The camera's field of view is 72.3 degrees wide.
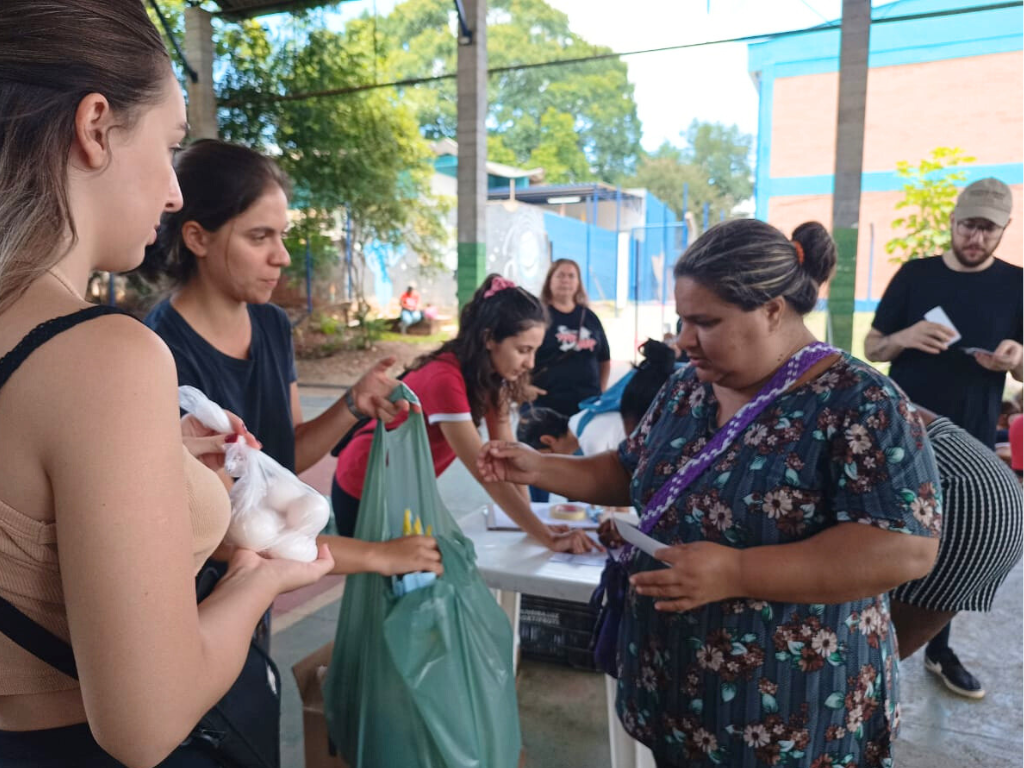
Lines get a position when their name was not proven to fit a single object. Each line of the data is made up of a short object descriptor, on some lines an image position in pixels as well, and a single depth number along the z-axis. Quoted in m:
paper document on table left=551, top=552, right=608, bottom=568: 2.13
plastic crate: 3.04
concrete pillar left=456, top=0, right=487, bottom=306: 7.94
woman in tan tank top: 0.62
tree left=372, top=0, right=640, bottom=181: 33.22
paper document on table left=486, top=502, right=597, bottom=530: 2.45
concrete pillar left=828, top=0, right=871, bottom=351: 6.29
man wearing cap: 2.96
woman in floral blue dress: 1.25
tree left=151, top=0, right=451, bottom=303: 11.55
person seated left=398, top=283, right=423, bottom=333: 15.68
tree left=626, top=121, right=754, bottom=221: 39.56
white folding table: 1.95
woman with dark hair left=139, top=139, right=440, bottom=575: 1.52
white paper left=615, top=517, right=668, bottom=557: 1.38
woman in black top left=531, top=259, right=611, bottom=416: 4.46
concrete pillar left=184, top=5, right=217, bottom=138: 9.70
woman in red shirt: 2.29
